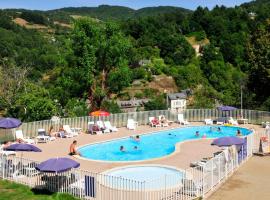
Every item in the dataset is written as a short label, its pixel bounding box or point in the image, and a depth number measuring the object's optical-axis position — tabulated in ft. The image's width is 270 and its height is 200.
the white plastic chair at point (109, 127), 93.61
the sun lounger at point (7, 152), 63.96
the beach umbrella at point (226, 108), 101.72
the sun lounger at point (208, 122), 101.86
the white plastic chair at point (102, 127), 92.48
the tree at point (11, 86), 116.06
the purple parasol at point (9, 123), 71.77
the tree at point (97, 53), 114.52
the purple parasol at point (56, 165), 45.50
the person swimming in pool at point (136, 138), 85.58
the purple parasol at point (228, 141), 60.95
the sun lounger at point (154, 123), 100.58
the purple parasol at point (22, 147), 56.44
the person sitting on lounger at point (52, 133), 84.52
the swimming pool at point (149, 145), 75.66
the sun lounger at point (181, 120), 102.47
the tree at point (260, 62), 110.93
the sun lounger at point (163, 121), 100.95
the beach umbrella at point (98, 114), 92.53
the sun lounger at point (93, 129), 90.68
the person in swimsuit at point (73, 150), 69.15
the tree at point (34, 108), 95.14
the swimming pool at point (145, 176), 43.96
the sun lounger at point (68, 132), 86.11
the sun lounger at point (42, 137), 80.33
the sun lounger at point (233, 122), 100.39
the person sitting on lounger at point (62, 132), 84.99
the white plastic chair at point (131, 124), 96.89
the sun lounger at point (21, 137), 77.64
